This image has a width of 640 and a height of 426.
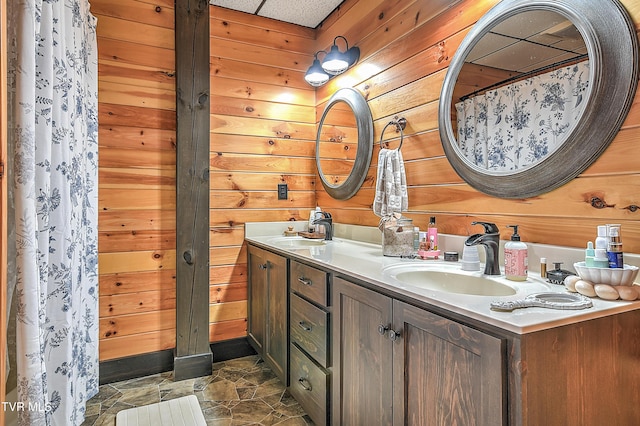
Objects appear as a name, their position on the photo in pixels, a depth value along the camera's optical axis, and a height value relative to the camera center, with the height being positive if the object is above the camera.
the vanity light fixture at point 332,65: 2.43 +0.99
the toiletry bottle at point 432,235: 1.78 -0.11
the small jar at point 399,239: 1.80 -0.13
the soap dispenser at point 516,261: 1.27 -0.17
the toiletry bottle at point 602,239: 1.07 -0.08
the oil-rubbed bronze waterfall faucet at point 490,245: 1.35 -0.12
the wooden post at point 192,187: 2.39 +0.17
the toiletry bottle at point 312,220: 2.73 -0.06
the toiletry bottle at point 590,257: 1.07 -0.13
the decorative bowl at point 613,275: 1.02 -0.18
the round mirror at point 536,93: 1.18 +0.44
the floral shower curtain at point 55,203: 1.15 +0.04
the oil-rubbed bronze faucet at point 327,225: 2.54 -0.09
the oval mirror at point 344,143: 2.39 +0.48
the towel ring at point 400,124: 2.05 +0.49
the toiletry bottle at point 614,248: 1.04 -0.10
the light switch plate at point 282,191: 2.86 +0.16
